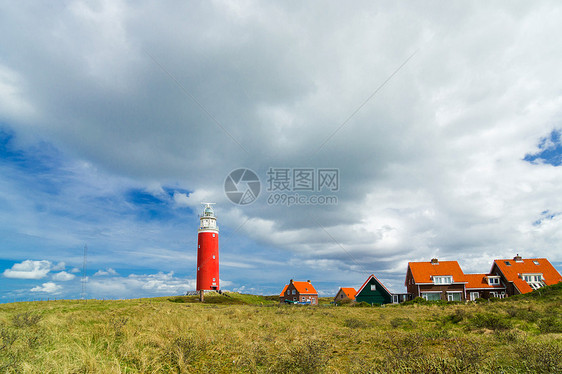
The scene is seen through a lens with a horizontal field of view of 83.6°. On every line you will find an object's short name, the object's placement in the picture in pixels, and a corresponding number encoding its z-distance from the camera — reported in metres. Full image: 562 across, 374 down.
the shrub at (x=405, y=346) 7.25
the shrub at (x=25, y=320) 12.40
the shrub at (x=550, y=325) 12.71
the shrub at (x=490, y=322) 13.54
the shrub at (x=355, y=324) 15.80
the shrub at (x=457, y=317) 17.33
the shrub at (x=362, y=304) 43.38
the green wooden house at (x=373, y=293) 48.91
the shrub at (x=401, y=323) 16.08
